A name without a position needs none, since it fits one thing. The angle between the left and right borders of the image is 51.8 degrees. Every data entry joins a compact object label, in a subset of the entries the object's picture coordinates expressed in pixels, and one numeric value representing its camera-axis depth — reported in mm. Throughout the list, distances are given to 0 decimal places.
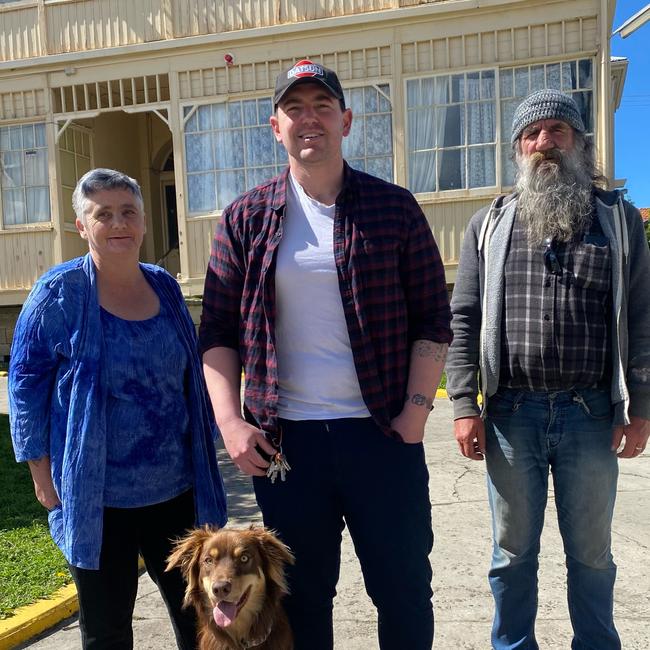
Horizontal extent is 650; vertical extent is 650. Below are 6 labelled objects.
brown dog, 2431
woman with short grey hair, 2635
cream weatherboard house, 11547
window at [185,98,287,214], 12875
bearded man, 2787
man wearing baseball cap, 2465
